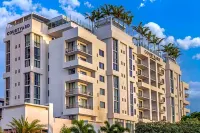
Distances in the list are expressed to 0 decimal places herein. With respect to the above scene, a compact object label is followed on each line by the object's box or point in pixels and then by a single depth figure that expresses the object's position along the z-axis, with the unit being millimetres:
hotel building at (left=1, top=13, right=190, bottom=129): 51634
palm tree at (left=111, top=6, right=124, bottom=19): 64122
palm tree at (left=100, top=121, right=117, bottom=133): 44285
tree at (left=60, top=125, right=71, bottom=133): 38896
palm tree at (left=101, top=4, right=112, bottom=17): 63738
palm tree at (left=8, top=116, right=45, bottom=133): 36504
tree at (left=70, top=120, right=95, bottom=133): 39434
